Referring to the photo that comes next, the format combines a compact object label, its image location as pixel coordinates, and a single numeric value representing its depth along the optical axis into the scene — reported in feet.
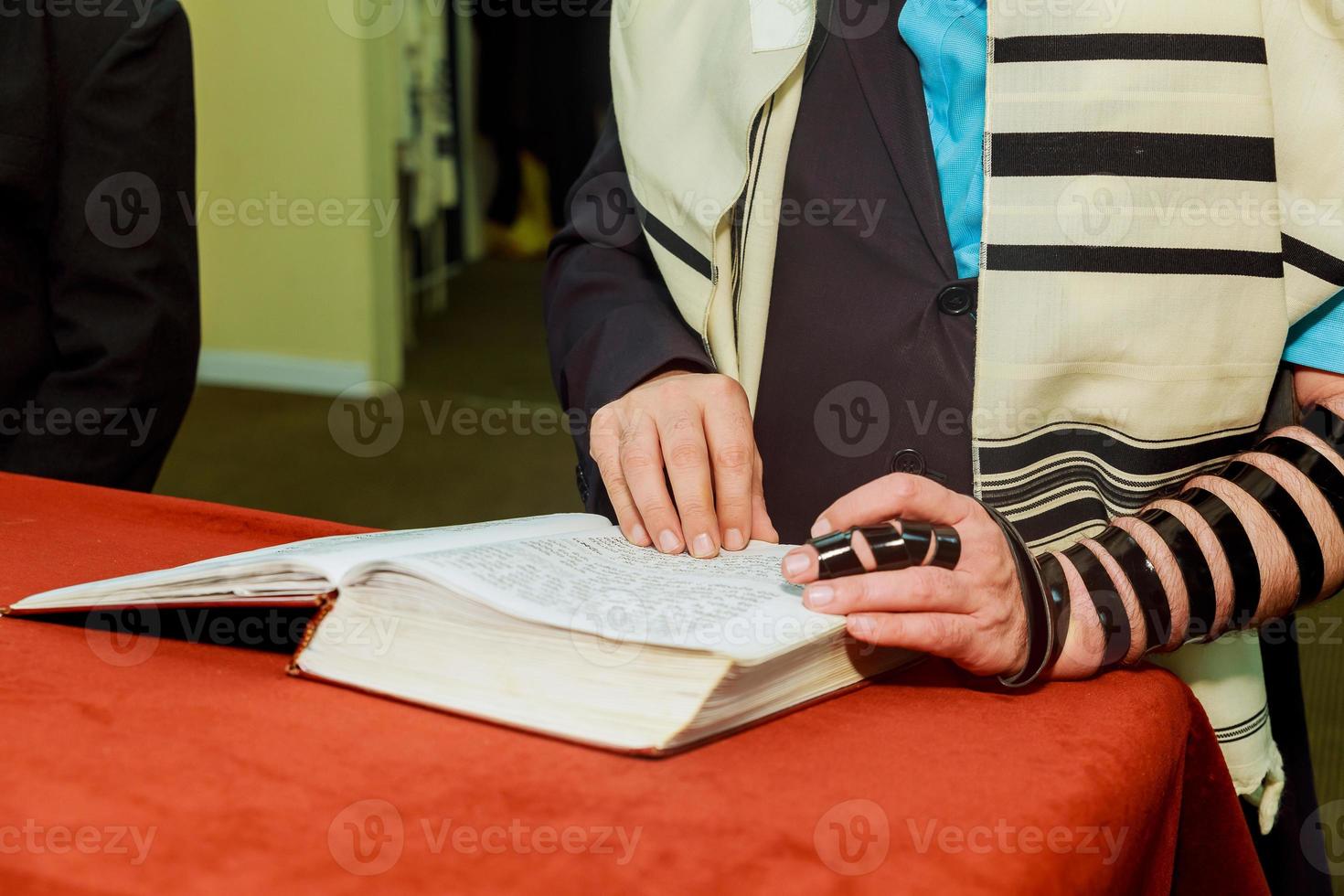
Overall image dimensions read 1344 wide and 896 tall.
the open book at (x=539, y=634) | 1.53
